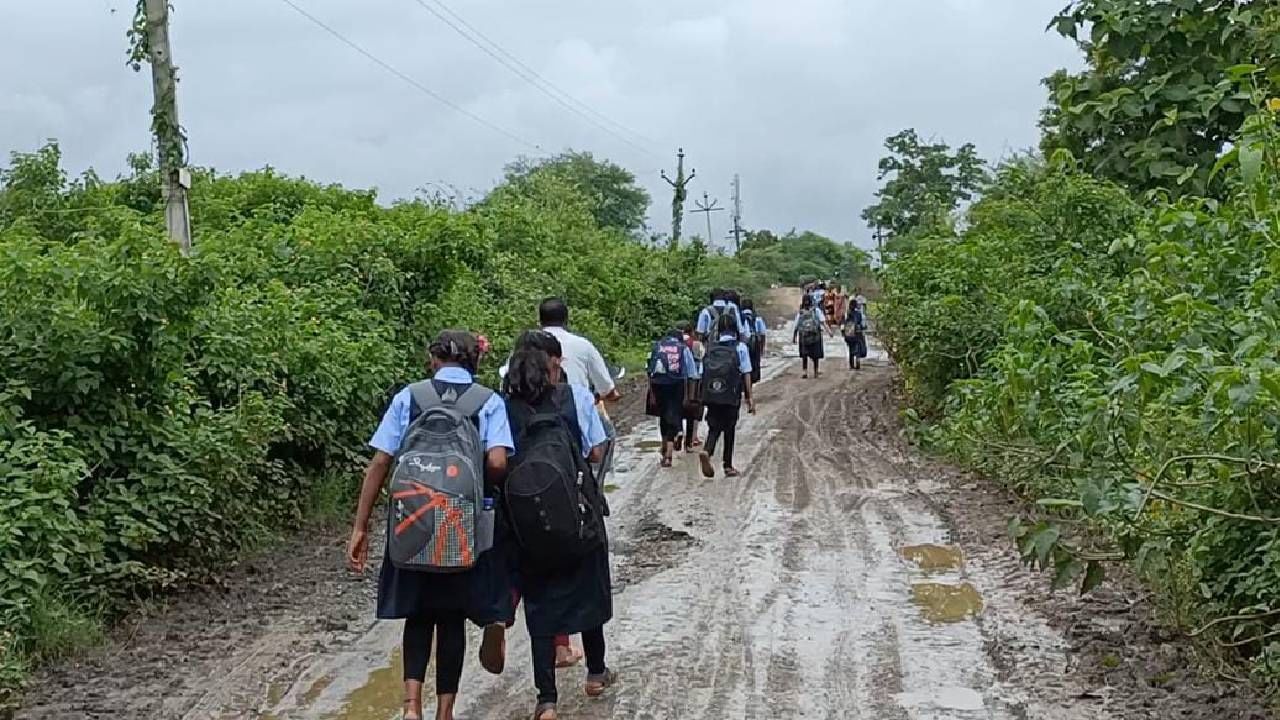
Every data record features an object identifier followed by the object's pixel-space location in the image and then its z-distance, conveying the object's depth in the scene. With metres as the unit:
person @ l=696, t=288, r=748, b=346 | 15.23
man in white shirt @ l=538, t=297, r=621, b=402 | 8.16
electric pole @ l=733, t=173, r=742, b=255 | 84.81
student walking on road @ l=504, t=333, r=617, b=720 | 5.67
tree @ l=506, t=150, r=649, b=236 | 59.75
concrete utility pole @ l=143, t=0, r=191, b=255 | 10.66
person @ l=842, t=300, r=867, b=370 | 26.00
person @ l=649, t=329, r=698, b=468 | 14.08
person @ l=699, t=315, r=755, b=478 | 12.75
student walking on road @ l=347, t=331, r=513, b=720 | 5.29
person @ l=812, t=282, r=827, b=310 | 30.59
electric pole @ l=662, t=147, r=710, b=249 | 53.66
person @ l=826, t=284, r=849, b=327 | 35.61
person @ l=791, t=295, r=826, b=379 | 24.69
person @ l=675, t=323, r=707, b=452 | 14.70
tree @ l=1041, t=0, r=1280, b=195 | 12.37
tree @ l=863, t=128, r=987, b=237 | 42.88
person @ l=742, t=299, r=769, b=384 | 19.70
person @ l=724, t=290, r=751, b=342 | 14.48
